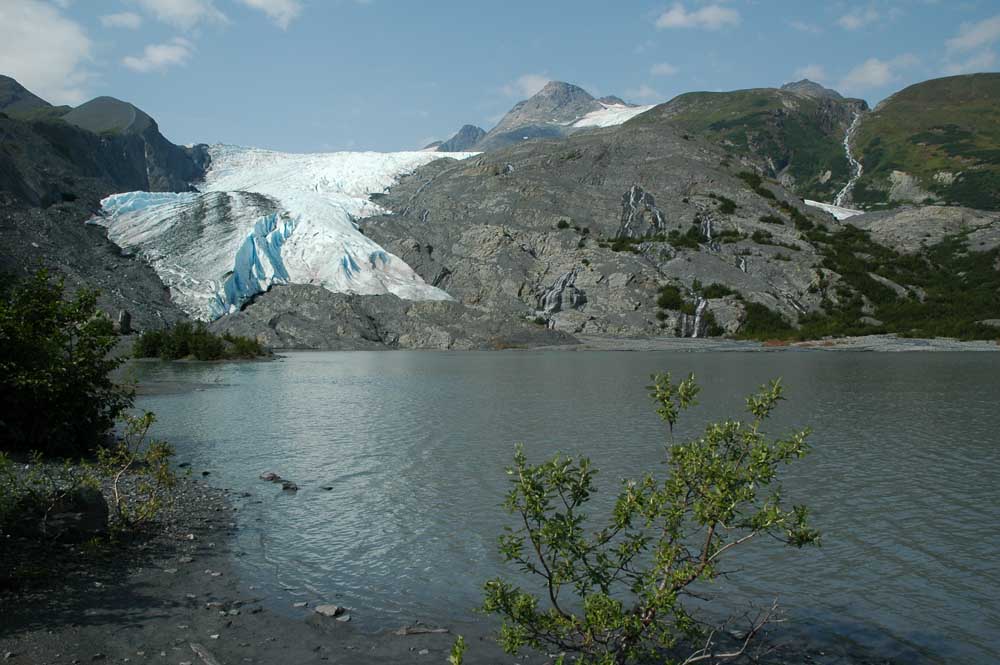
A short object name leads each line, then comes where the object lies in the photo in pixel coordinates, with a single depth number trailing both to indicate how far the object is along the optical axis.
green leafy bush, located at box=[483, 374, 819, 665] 6.82
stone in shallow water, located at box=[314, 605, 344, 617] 9.88
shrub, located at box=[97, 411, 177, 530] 12.55
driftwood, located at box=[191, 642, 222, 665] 8.16
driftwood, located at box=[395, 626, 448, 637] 9.38
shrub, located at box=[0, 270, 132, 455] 16.45
